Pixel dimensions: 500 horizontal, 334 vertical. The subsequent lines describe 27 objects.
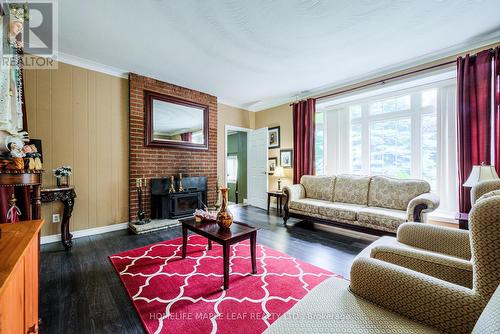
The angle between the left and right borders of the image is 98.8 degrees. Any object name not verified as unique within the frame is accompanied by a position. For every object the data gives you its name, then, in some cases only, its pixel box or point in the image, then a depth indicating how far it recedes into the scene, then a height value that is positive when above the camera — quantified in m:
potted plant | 2.80 -0.09
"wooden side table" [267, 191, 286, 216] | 4.58 -0.72
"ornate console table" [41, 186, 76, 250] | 2.65 -0.49
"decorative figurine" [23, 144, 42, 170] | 1.57 +0.09
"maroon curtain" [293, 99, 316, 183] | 4.39 +0.60
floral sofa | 2.71 -0.55
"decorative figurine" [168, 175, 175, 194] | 3.92 -0.35
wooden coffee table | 1.85 -0.63
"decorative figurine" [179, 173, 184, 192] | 4.06 -0.35
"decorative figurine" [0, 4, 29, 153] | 1.56 +0.67
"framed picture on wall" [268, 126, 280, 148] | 5.17 +0.73
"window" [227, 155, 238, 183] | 6.48 -0.03
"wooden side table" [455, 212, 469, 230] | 2.27 -0.58
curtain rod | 2.95 +1.38
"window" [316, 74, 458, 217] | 3.21 +0.55
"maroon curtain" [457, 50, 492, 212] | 2.58 +0.63
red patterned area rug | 1.50 -1.06
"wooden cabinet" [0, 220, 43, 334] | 0.66 -0.41
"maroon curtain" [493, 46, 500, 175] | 2.49 +0.67
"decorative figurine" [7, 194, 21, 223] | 1.54 -0.35
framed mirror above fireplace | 3.82 +0.88
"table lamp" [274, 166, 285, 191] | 4.77 -0.12
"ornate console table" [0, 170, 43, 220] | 1.40 -0.08
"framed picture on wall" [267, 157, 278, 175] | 5.25 +0.05
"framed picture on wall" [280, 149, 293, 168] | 4.90 +0.20
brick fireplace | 3.62 +0.27
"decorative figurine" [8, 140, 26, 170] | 1.45 +0.10
